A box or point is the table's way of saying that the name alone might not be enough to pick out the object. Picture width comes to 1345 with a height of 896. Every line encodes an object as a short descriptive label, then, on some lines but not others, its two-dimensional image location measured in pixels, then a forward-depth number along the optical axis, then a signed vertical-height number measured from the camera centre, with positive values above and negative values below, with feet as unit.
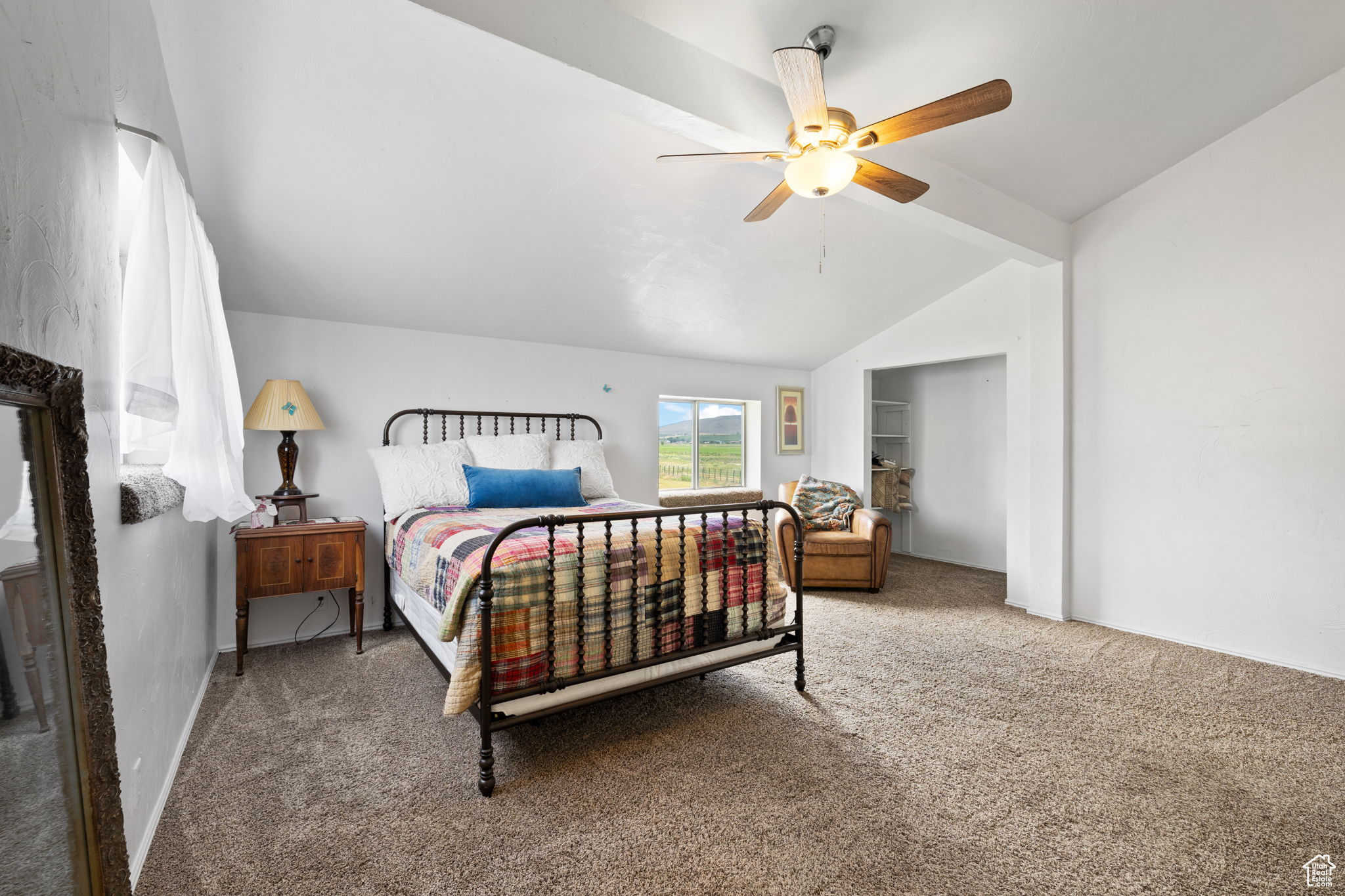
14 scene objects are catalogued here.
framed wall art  18.70 +0.68
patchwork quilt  6.64 -1.88
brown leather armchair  14.29 -2.80
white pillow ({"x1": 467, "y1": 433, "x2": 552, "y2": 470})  12.25 -0.17
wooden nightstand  9.69 -1.93
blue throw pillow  11.29 -0.86
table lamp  10.41 +0.62
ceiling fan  5.58 +3.22
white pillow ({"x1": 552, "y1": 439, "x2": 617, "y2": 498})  13.06 -0.45
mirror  2.36 -0.94
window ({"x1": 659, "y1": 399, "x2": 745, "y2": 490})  17.30 -0.06
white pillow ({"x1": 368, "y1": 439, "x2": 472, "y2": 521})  11.17 -0.60
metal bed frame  6.40 -2.50
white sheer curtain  4.66 +0.87
